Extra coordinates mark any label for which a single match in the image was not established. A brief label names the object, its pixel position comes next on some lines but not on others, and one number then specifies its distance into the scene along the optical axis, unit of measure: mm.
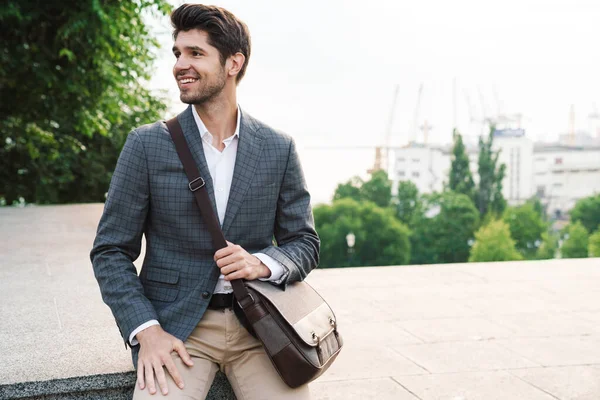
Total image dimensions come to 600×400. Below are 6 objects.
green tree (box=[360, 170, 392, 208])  80438
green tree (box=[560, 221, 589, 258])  70500
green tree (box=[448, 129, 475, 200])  80125
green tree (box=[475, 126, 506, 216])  80125
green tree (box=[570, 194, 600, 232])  75338
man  2191
